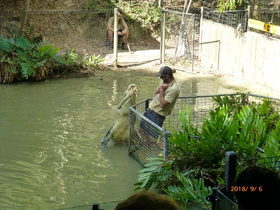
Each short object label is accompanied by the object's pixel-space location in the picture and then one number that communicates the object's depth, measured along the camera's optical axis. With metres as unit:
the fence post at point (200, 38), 18.84
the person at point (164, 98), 9.19
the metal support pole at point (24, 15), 17.88
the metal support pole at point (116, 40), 18.23
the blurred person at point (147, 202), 2.56
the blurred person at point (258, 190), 2.99
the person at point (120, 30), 20.08
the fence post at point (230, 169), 5.43
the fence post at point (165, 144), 7.64
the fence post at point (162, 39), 18.40
